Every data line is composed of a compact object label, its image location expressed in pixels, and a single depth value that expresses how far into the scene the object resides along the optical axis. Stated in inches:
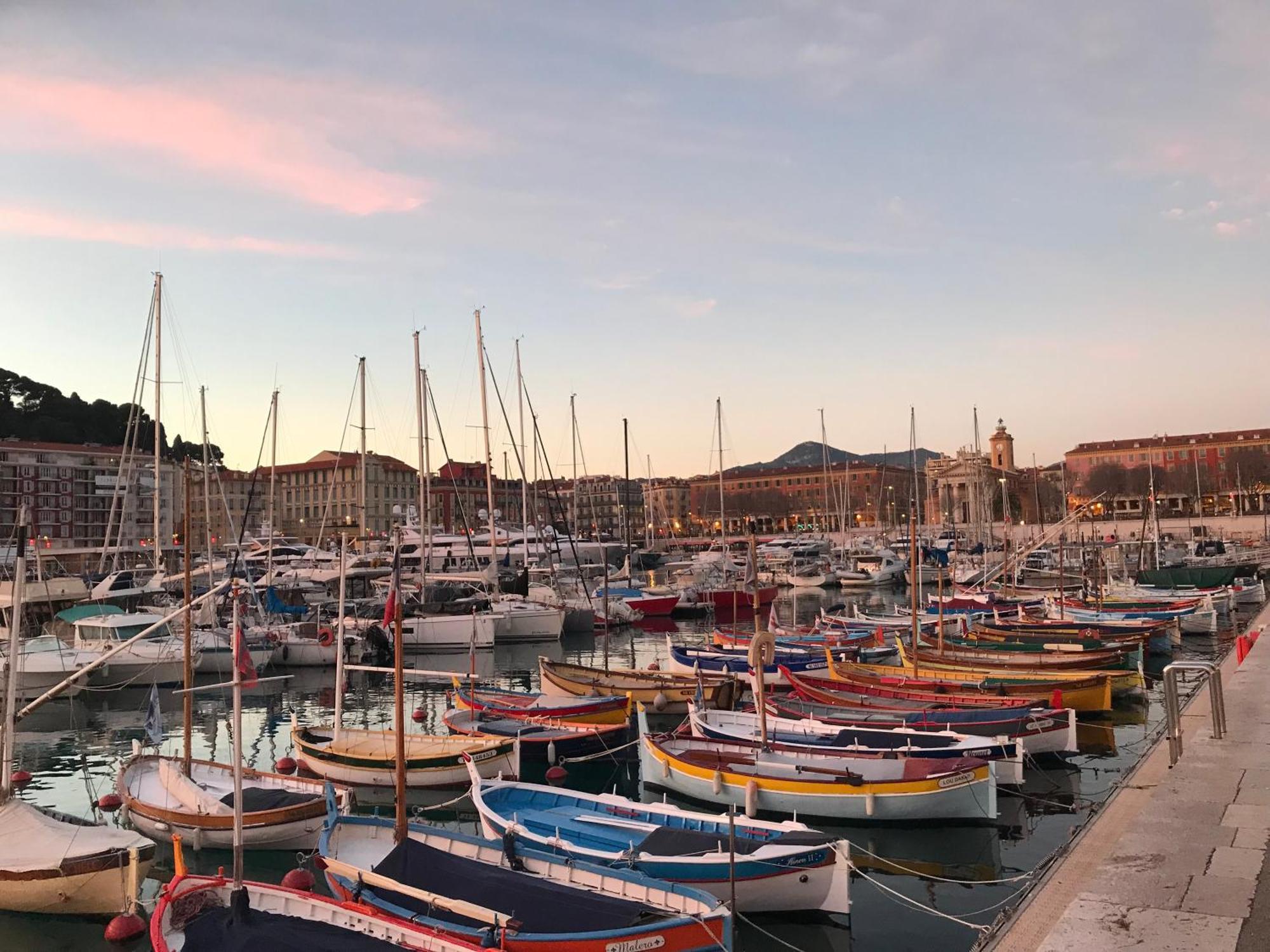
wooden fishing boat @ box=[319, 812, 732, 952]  431.2
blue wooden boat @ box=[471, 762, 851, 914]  534.0
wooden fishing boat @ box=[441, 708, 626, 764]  925.8
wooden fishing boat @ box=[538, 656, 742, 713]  1117.7
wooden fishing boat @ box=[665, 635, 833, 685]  1302.9
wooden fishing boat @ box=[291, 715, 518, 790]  811.4
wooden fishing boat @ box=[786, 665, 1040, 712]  976.3
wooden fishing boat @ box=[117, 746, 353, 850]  681.0
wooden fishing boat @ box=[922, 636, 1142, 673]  1219.2
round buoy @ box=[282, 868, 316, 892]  551.2
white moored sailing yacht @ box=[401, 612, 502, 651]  1812.3
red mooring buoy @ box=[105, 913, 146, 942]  555.2
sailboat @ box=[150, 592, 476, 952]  425.7
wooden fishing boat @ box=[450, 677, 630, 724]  983.6
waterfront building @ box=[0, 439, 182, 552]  4785.9
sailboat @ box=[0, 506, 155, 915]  570.3
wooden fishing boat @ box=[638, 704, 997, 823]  698.2
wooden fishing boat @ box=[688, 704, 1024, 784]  778.2
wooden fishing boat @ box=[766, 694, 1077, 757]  877.2
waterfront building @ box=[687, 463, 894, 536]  7194.9
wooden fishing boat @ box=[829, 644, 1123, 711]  1051.3
